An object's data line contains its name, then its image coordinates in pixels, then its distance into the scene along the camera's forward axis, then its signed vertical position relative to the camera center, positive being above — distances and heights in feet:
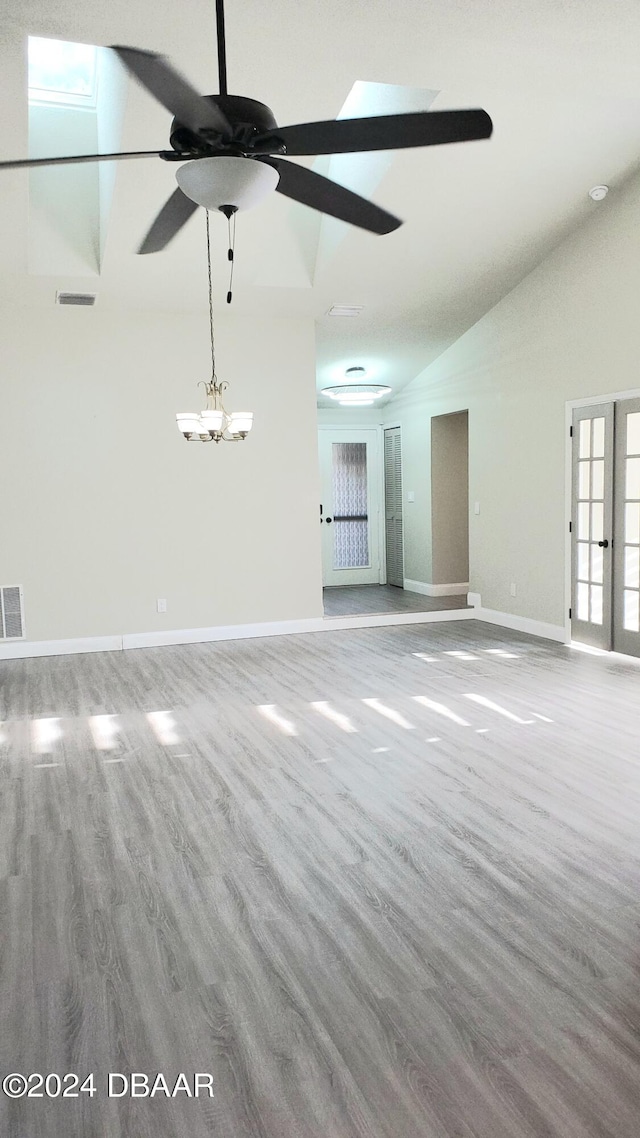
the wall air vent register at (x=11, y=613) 23.32 -3.06
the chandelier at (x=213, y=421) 17.58 +1.70
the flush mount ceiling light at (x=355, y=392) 30.45 +3.82
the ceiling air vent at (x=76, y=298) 22.35 +5.63
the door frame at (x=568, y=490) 22.45 -0.04
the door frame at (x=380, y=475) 35.65 +0.85
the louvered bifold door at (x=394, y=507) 35.17 -0.58
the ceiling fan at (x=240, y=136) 8.00 +3.82
